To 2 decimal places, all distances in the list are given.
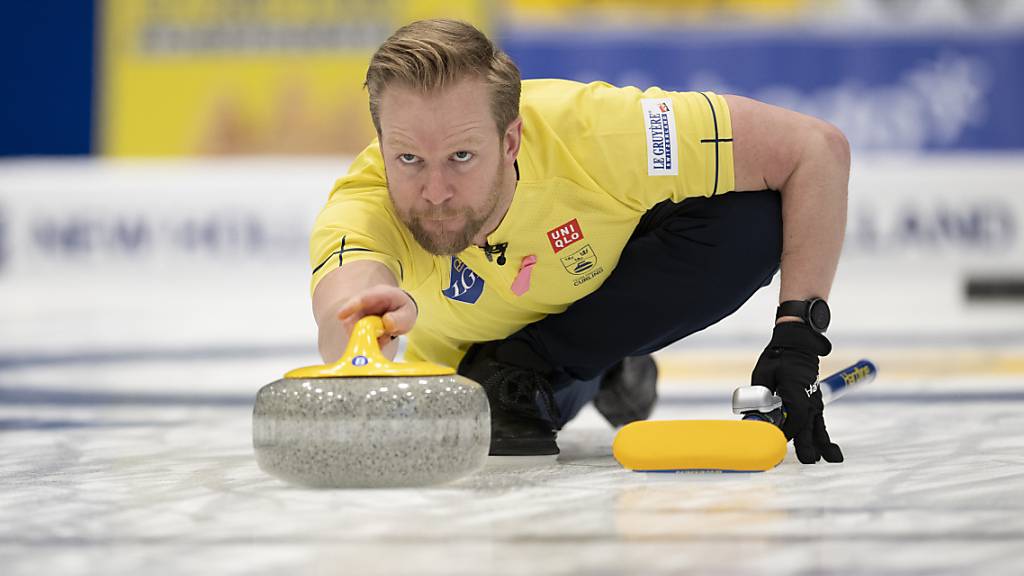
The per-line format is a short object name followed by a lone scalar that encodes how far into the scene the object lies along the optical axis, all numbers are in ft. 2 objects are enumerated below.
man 26.28
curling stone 25.57
